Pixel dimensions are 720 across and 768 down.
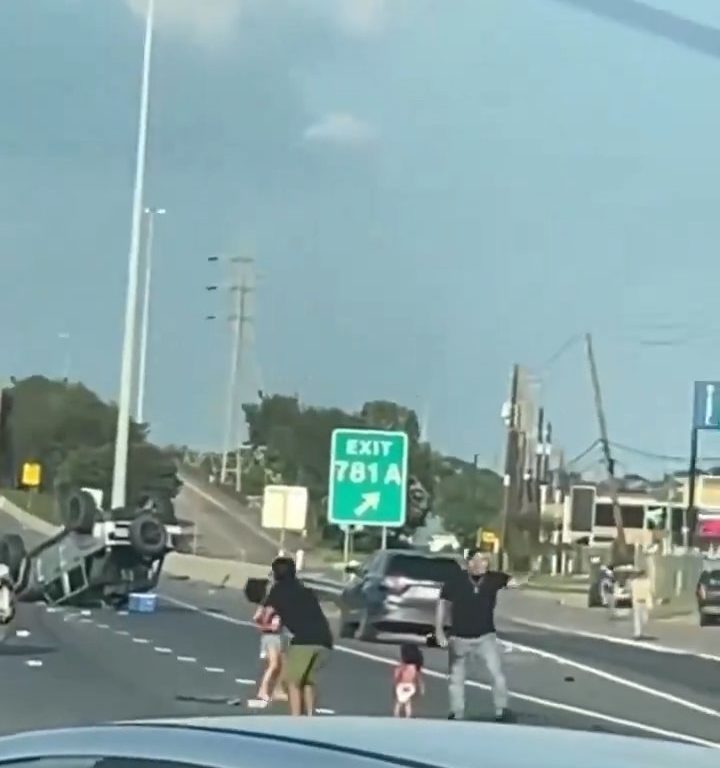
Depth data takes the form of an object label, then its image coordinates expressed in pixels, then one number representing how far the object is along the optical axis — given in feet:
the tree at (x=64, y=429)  384.68
